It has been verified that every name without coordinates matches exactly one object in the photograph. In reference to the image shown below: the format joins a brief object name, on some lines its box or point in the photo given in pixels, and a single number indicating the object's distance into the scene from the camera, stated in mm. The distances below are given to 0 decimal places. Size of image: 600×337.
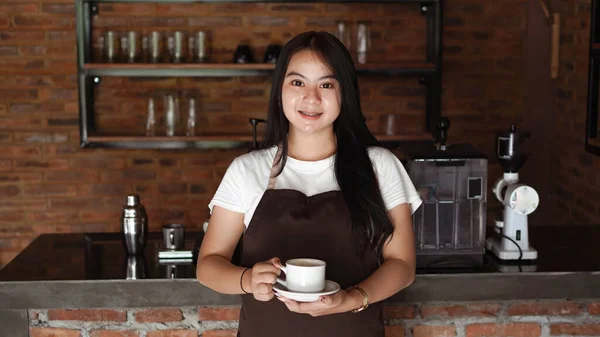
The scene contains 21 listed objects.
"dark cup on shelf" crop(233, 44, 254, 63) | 4406
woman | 1925
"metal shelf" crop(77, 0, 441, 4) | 4402
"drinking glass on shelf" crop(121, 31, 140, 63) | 4387
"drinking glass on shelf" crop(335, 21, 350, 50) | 4332
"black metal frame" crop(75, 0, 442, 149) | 4355
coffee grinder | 2629
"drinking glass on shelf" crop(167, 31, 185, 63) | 4367
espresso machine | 2617
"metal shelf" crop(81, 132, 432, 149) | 4414
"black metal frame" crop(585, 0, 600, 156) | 3455
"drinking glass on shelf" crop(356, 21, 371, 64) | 4410
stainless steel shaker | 2723
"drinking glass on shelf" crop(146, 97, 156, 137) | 4434
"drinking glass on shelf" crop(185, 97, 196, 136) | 4438
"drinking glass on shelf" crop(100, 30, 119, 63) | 4363
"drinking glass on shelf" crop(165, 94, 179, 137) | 4402
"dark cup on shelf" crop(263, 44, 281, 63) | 4395
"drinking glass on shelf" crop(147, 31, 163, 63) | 4383
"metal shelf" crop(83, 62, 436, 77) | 4312
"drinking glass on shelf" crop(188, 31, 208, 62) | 4391
